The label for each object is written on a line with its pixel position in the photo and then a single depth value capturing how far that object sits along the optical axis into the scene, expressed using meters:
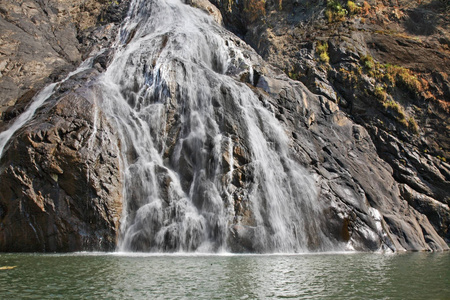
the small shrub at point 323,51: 24.72
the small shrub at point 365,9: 27.92
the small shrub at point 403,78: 23.47
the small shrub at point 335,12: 27.62
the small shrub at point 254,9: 30.48
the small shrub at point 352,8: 27.88
